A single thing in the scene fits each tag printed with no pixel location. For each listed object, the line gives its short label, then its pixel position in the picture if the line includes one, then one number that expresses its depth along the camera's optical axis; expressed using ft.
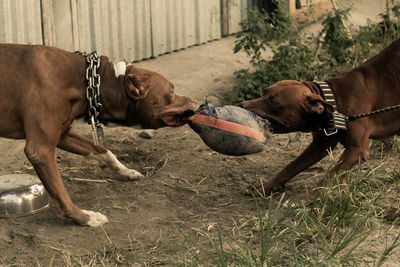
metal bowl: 16.87
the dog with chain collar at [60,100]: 15.69
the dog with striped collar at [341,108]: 16.52
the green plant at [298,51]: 26.48
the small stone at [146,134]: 22.66
